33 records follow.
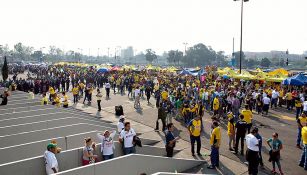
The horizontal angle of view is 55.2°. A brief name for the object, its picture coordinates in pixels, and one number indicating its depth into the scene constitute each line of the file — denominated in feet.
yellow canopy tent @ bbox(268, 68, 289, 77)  91.16
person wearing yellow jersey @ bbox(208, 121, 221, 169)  30.45
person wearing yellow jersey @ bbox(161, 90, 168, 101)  60.95
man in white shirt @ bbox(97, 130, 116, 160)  27.09
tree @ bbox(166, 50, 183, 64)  354.95
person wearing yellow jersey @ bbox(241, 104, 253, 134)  39.86
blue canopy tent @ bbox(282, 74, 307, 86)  73.72
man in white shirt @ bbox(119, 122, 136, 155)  28.84
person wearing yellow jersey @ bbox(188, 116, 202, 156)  33.71
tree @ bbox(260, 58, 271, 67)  279.49
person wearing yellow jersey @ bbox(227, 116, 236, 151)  35.40
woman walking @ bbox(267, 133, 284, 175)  28.99
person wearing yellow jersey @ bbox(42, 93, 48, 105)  52.62
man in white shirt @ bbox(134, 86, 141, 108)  66.44
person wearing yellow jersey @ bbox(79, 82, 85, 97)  82.15
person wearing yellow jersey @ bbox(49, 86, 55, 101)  66.69
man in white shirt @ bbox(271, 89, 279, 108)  67.77
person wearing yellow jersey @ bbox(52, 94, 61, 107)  55.46
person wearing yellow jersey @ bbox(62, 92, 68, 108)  55.98
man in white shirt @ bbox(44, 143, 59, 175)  22.70
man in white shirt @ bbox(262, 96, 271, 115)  59.77
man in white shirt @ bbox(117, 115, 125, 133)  35.29
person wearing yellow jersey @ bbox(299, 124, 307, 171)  30.73
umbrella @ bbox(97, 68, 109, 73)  127.44
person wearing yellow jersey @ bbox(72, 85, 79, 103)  72.18
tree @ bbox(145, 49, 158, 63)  362.18
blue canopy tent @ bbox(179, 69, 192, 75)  119.73
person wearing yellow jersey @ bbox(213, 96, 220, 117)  54.13
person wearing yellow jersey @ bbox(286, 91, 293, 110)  67.01
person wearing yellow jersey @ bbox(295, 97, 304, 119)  55.36
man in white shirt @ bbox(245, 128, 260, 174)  27.81
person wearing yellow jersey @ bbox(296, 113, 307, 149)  36.57
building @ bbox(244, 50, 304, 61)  571.69
